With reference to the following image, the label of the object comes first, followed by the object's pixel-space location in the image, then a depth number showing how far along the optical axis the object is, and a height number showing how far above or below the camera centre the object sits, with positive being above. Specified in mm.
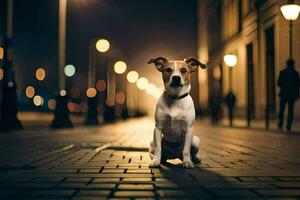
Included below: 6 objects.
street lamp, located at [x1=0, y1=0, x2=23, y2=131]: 17266 +803
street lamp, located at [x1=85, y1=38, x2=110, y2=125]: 28703 +615
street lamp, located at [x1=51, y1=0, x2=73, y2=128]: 20859 +1276
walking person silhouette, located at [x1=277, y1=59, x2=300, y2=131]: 16688 +885
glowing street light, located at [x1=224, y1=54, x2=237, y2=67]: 28375 +2889
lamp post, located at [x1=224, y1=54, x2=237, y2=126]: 28141 +2646
